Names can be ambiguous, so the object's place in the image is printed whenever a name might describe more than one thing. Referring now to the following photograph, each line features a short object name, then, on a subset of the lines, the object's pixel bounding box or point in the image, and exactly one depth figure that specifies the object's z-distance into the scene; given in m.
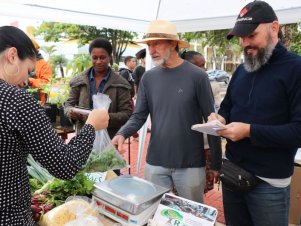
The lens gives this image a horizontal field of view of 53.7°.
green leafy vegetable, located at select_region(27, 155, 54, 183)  2.02
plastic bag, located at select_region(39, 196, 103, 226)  1.45
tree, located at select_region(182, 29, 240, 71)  10.77
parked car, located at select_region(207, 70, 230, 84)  20.51
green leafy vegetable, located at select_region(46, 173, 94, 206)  1.72
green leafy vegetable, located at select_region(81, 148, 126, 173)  1.87
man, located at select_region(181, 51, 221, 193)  2.59
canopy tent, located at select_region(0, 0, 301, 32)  3.11
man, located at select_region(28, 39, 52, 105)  3.79
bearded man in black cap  1.65
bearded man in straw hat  2.26
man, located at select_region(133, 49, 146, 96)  7.20
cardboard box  3.23
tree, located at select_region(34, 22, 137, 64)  15.60
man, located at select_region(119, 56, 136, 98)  9.06
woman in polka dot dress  1.09
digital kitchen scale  1.46
